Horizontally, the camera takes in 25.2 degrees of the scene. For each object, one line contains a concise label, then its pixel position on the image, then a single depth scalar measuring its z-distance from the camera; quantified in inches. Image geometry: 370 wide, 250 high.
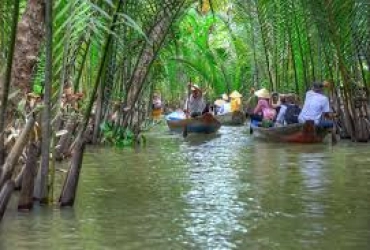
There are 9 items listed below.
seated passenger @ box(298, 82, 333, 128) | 711.1
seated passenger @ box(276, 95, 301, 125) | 794.8
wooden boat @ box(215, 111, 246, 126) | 1311.5
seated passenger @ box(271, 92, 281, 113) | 888.3
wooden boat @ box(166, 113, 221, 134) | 943.7
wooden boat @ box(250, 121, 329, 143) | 725.3
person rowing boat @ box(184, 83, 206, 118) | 994.7
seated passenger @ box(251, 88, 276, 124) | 892.0
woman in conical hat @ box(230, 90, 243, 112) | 1304.6
